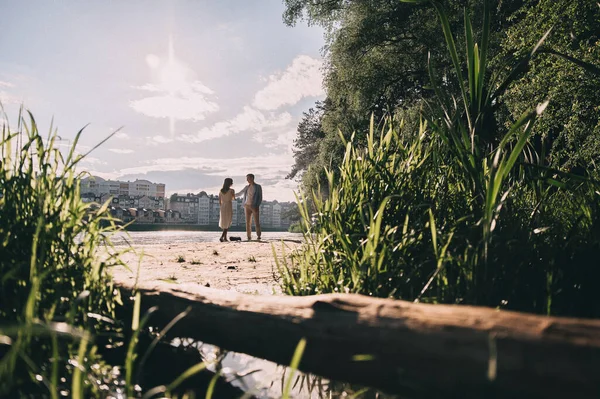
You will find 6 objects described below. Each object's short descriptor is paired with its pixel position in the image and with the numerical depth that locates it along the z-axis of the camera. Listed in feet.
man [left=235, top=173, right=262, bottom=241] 44.09
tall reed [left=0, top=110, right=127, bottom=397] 4.93
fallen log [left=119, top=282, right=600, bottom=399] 3.04
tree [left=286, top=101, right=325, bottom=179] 126.21
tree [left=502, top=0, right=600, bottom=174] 26.76
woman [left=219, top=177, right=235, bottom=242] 44.42
